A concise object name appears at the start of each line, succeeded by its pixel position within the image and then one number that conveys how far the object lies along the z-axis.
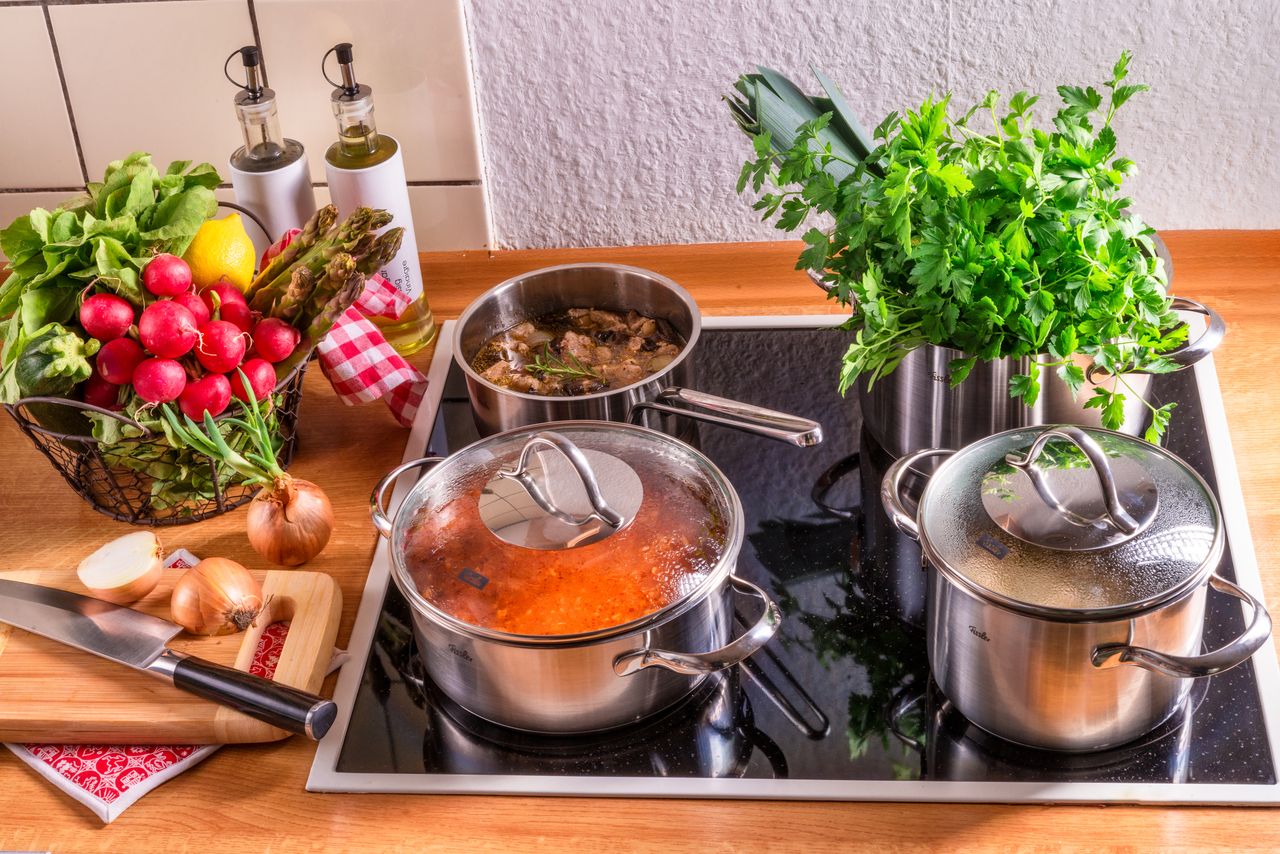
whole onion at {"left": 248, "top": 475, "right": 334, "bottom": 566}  1.04
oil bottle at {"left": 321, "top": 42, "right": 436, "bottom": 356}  1.18
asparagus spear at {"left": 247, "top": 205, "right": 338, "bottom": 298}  1.09
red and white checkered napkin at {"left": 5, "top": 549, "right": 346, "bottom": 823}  0.87
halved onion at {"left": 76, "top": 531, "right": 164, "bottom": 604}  0.99
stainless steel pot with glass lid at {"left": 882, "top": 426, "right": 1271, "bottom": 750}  0.78
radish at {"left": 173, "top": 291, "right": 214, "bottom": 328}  1.00
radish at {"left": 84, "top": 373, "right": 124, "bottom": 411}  1.02
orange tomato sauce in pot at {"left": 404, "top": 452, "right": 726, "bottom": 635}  0.84
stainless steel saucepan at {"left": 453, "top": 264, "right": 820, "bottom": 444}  1.04
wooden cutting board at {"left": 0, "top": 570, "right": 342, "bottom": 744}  0.89
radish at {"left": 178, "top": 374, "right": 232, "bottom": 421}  1.00
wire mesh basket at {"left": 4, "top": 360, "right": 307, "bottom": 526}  1.03
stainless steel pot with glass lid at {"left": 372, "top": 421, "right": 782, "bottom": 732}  0.83
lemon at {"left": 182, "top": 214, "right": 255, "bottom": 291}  1.06
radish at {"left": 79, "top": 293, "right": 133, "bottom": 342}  0.99
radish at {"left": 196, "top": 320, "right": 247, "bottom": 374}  1.00
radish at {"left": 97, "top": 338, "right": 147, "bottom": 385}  0.99
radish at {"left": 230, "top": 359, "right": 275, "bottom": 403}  1.04
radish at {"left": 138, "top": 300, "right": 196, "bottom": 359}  0.98
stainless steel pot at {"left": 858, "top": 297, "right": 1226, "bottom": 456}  0.99
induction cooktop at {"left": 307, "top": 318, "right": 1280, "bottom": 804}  0.84
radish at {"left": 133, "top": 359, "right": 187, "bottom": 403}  0.98
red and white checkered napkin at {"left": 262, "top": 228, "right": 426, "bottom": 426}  1.17
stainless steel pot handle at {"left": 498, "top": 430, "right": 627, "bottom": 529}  0.88
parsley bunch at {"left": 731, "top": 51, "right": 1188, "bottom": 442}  0.92
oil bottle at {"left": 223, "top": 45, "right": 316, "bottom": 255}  1.18
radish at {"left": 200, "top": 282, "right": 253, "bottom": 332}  1.03
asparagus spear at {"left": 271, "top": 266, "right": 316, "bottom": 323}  1.04
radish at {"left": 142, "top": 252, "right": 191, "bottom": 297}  1.00
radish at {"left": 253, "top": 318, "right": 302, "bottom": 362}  1.05
